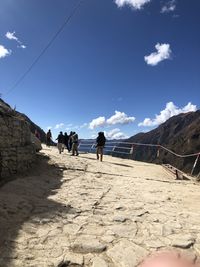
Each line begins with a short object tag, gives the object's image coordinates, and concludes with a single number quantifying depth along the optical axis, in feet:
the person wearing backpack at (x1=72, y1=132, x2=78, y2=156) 43.46
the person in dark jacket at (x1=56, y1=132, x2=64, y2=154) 46.79
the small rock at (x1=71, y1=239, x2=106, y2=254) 11.61
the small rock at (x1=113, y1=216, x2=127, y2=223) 15.19
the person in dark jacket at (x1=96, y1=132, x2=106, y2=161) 41.46
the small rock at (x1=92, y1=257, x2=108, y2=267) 10.62
